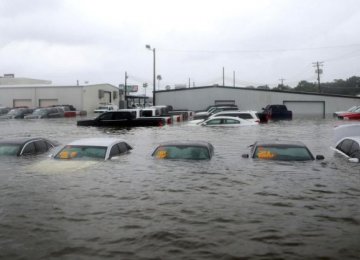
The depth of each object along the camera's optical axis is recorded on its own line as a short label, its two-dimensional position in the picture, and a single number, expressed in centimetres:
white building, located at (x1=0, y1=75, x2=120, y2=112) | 6197
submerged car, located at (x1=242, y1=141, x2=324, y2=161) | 1304
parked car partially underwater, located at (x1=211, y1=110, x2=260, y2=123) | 3092
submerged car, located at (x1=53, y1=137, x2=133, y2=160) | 1313
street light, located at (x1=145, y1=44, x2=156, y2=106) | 5047
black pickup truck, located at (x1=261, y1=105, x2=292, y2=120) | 4166
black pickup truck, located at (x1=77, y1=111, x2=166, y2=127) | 3141
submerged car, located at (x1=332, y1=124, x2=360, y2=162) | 1346
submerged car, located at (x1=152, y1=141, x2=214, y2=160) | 1330
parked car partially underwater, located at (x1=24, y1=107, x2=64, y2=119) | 4507
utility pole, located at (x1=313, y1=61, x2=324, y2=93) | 8494
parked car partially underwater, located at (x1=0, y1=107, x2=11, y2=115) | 5084
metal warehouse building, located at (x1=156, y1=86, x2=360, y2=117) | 5703
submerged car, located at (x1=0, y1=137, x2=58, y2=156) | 1422
